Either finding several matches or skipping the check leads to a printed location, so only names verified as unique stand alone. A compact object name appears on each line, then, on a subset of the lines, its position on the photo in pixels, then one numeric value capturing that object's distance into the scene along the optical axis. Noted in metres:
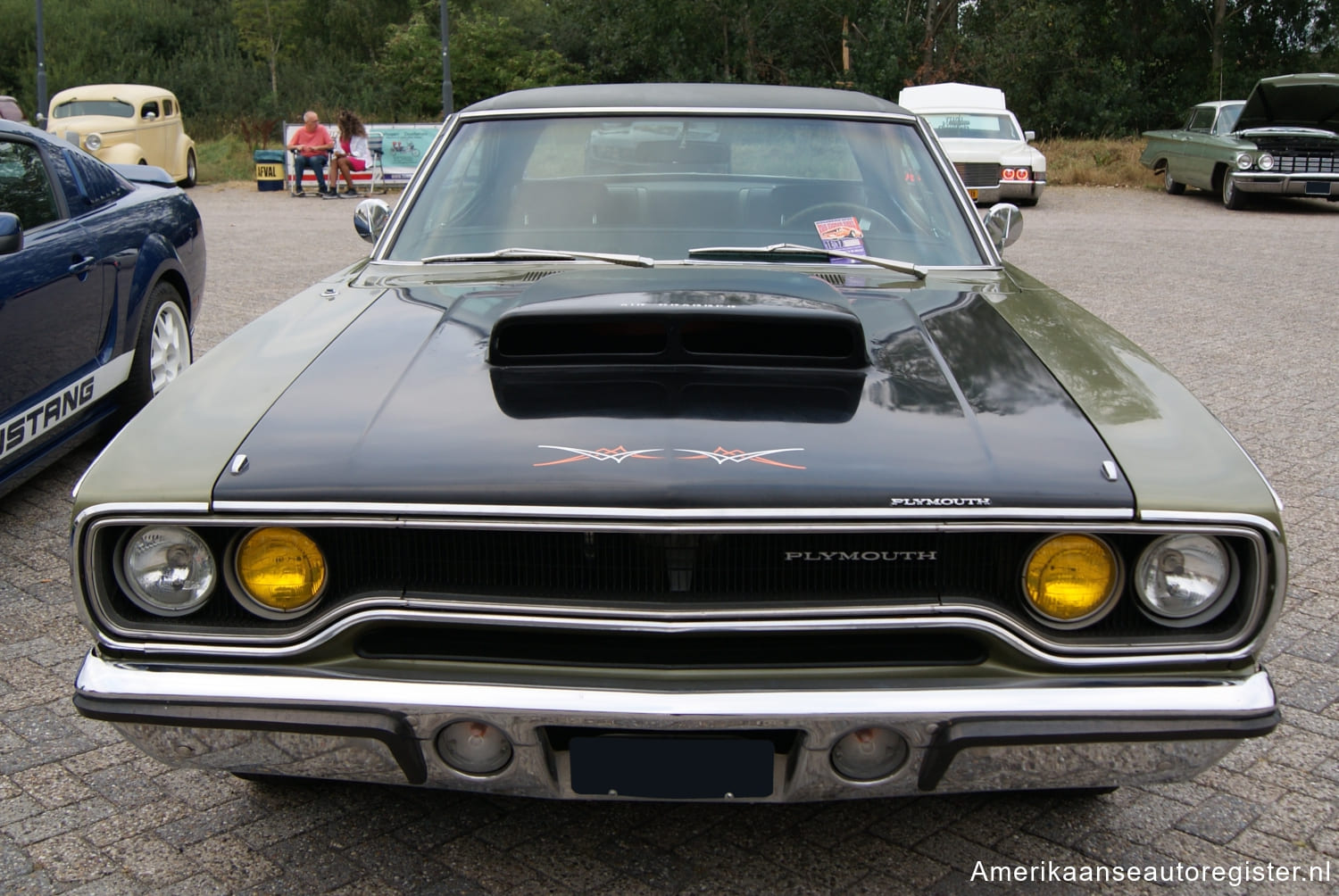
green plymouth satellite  1.96
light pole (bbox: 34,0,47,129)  26.23
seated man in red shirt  20.48
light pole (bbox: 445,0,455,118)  24.61
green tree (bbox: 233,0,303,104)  44.53
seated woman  20.75
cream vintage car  20.73
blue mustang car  4.36
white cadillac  16.58
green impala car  16.03
